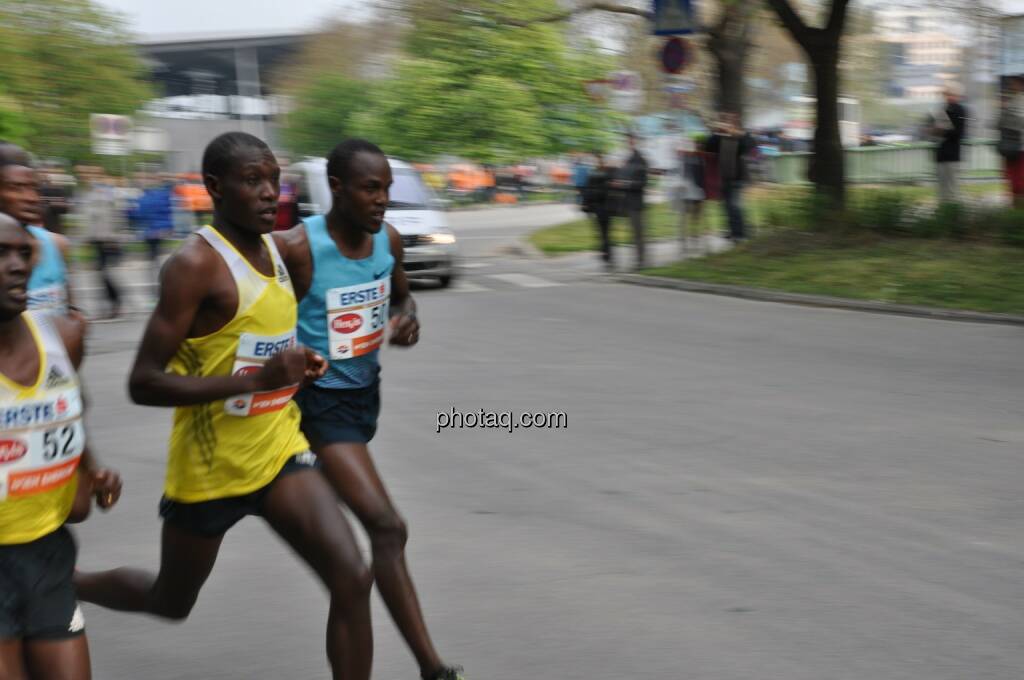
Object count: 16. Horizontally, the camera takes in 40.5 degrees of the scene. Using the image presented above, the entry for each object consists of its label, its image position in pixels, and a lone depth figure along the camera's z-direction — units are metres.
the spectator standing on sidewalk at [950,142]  17.67
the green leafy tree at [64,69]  30.75
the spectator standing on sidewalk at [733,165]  18.99
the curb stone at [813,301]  13.28
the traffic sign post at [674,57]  17.41
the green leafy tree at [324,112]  57.38
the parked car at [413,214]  18.55
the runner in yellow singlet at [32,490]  3.11
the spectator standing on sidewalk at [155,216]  18.53
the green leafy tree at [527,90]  40.19
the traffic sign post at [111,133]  24.28
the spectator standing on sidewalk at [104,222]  16.61
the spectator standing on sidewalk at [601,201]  19.41
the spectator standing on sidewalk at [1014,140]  17.09
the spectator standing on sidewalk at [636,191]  18.86
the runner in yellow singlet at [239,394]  3.79
